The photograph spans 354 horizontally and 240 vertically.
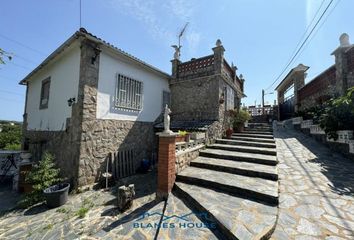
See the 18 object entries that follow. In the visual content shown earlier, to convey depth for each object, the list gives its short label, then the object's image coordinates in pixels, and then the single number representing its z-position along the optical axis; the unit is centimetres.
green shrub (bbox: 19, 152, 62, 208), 523
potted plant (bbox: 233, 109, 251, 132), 1011
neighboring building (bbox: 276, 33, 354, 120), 805
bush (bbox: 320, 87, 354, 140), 571
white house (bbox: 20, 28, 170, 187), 607
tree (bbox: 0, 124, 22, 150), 1420
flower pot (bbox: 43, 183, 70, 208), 492
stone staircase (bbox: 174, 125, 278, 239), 284
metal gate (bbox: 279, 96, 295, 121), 1431
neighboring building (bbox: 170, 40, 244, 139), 857
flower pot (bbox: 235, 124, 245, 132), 1027
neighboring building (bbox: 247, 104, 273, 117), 1839
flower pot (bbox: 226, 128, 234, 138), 909
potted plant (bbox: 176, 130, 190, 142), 577
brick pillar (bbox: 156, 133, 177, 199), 443
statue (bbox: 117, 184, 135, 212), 418
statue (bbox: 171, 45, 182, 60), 1014
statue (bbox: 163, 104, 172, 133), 459
